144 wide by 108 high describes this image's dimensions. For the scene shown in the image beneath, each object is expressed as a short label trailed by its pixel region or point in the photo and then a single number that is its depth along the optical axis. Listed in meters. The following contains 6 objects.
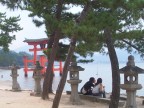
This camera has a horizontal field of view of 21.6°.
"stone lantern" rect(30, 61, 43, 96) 16.53
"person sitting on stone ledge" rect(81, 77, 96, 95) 14.73
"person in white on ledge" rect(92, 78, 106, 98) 14.46
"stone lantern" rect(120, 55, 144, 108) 10.29
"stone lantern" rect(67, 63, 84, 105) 13.67
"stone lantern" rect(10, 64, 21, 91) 19.94
